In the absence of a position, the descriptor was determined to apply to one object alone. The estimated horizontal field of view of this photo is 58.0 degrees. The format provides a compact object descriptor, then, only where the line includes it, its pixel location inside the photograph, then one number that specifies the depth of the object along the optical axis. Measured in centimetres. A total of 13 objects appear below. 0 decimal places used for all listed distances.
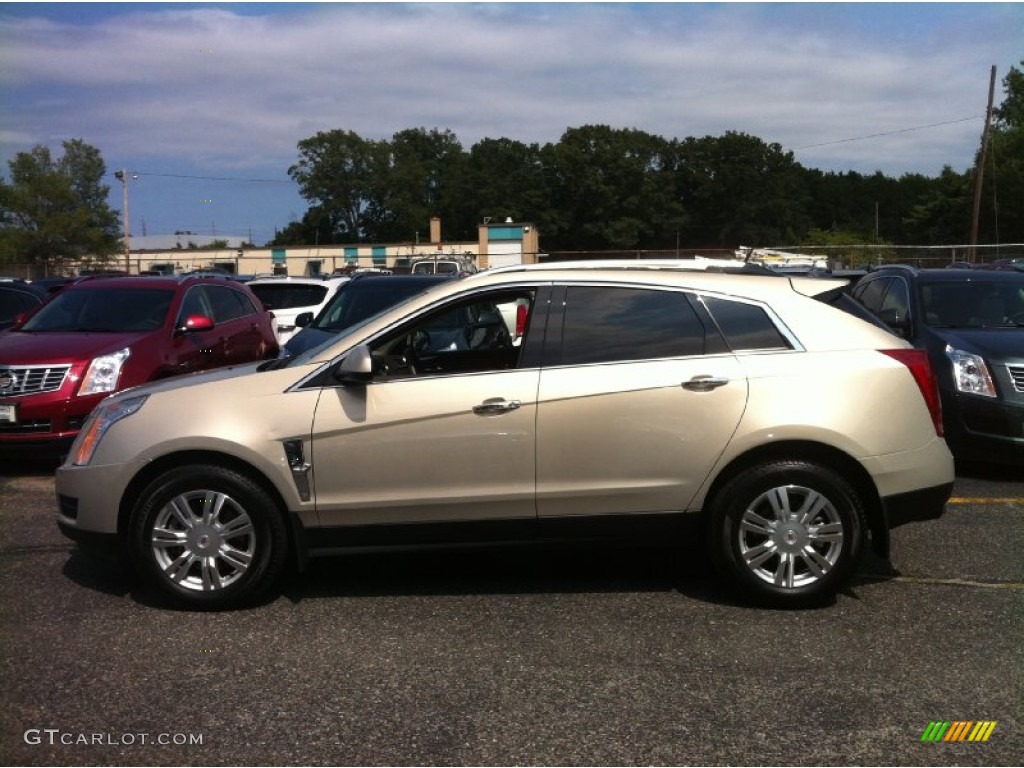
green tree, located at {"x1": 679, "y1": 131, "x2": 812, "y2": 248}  9750
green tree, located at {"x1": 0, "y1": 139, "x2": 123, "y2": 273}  6656
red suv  755
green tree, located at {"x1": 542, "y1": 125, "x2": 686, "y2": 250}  8656
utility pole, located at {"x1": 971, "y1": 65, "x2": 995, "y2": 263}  3834
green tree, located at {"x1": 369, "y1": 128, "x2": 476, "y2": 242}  9708
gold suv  460
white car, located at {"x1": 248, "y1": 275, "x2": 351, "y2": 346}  1356
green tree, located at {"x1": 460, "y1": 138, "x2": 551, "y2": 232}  8600
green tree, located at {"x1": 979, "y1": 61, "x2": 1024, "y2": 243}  5666
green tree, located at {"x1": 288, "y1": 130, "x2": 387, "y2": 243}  9962
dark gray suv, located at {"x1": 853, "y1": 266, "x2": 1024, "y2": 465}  727
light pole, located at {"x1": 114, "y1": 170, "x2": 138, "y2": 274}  6097
